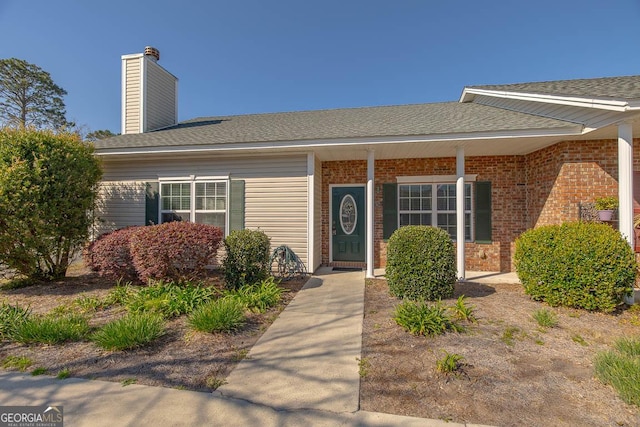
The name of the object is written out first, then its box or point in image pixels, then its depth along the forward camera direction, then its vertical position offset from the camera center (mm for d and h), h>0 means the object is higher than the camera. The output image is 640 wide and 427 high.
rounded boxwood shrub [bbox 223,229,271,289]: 5160 -730
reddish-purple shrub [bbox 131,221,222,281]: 4758 -532
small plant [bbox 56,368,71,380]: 2674 -1499
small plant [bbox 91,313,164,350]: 3143 -1319
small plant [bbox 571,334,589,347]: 3300 -1415
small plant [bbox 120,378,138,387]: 2564 -1499
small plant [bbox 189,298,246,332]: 3537 -1265
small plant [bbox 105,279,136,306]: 4648 -1304
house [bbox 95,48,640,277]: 5699 +1155
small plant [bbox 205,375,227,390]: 2537 -1495
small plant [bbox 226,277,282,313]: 4410 -1251
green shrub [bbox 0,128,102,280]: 5102 +396
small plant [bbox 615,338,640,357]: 2822 -1284
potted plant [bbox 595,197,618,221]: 5270 +278
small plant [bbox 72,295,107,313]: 4484 -1379
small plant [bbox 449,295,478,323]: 3889 -1288
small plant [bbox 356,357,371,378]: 2705 -1465
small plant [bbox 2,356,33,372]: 2866 -1503
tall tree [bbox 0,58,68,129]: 21219 +10068
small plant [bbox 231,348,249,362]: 3020 -1484
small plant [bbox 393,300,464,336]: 3453 -1261
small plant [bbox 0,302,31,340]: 3514 -1302
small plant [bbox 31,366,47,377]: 2737 -1504
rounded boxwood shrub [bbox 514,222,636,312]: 4138 -693
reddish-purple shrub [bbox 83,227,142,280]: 5309 -697
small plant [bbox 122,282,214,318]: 4156 -1233
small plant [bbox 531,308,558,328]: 3715 -1316
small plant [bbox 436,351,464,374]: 2674 -1379
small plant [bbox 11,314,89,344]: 3336 -1367
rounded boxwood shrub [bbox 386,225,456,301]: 4652 -739
